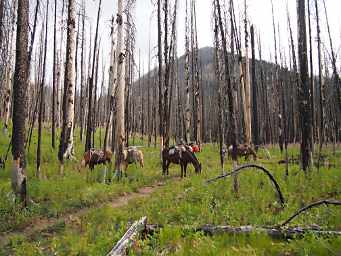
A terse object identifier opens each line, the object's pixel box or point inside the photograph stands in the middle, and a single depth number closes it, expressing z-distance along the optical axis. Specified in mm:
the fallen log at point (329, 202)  4235
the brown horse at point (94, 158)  13930
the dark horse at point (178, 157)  13797
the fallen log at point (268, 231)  4266
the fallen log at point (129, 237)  4156
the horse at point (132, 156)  14938
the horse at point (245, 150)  18072
